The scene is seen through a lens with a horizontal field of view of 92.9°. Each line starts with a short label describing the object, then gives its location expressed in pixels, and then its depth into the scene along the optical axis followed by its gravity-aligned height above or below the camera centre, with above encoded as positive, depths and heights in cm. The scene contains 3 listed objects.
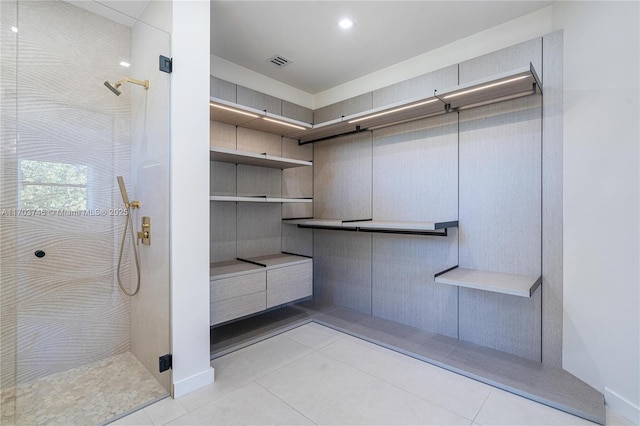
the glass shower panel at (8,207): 175 +2
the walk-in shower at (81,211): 187 +0
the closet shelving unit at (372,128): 229 +95
